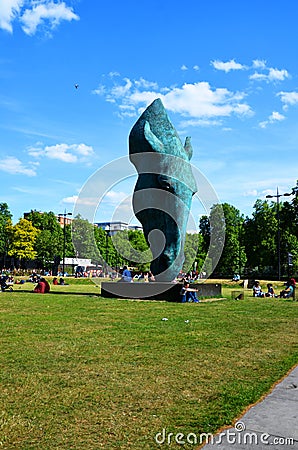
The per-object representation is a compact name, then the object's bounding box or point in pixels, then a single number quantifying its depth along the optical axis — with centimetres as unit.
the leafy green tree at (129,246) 8290
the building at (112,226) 12776
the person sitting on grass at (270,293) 2741
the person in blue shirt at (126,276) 2358
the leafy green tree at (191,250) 6719
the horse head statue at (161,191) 2200
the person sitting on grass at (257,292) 2744
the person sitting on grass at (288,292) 2577
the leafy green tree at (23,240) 6994
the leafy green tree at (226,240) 6456
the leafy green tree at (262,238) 6381
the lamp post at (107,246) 8354
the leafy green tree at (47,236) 7269
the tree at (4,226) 7406
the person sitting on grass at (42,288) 2520
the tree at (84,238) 8150
